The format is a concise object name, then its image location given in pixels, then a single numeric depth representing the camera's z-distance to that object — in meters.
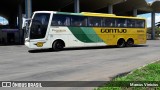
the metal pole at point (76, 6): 45.38
